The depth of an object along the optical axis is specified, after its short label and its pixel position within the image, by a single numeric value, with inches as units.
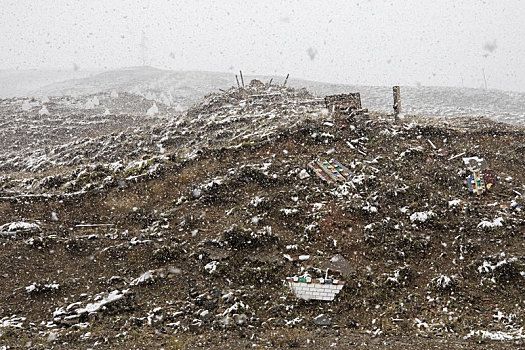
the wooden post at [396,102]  583.3
